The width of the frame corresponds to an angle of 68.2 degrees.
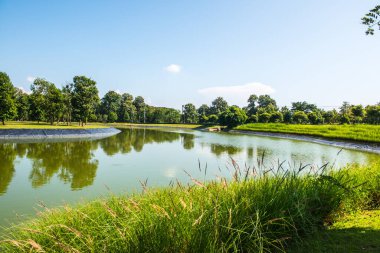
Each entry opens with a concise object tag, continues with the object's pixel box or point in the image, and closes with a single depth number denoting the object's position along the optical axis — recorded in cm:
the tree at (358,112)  6279
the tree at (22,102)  5469
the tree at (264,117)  6981
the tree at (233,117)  6825
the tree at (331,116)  7130
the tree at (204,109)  10506
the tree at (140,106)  9275
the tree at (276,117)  6988
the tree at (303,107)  8675
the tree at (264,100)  9875
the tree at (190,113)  9312
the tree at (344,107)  8900
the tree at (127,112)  8881
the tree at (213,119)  8189
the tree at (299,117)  6844
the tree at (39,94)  4516
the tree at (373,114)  5489
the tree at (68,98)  4876
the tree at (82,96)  4688
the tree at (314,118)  6831
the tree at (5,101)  3512
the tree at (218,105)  10156
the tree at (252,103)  9844
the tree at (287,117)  7100
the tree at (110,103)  8988
